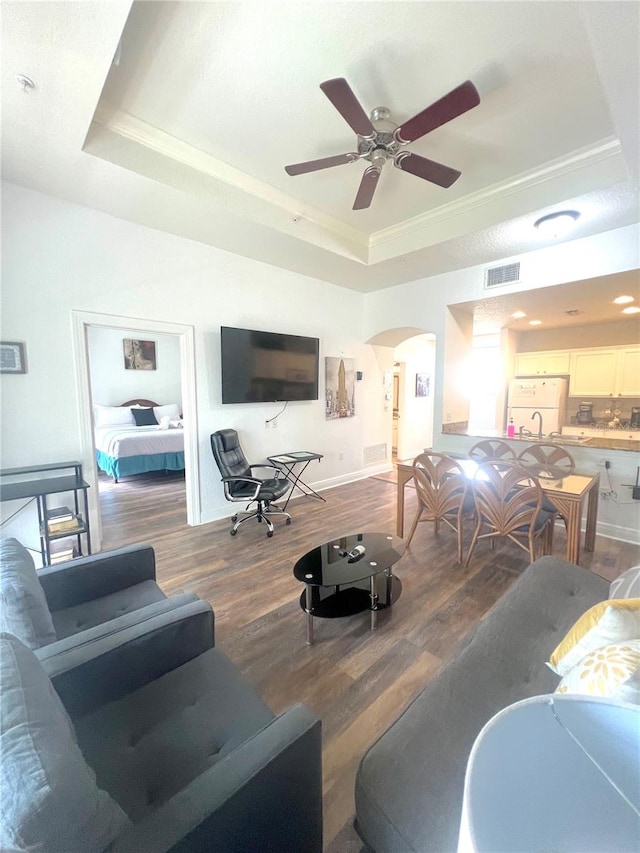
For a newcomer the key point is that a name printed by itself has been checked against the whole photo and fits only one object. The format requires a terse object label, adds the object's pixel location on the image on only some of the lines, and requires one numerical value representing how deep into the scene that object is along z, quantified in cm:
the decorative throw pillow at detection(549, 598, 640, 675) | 102
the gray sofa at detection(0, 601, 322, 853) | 60
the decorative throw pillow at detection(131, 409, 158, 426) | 670
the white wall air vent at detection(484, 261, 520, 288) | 381
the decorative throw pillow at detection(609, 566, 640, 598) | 141
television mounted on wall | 391
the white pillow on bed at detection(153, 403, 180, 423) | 699
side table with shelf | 261
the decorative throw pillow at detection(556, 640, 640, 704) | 76
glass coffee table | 209
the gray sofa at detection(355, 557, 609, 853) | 83
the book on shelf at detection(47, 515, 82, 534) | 277
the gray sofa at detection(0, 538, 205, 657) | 117
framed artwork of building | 512
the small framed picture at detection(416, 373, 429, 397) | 750
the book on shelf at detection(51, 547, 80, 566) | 290
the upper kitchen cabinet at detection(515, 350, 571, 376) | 571
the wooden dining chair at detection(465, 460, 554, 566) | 267
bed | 530
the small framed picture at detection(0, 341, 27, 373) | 267
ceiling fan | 175
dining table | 262
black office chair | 361
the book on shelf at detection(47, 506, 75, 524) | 284
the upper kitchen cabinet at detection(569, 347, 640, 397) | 507
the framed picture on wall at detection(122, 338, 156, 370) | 715
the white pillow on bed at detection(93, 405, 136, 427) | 651
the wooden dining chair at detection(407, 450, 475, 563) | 302
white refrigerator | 554
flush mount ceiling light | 289
